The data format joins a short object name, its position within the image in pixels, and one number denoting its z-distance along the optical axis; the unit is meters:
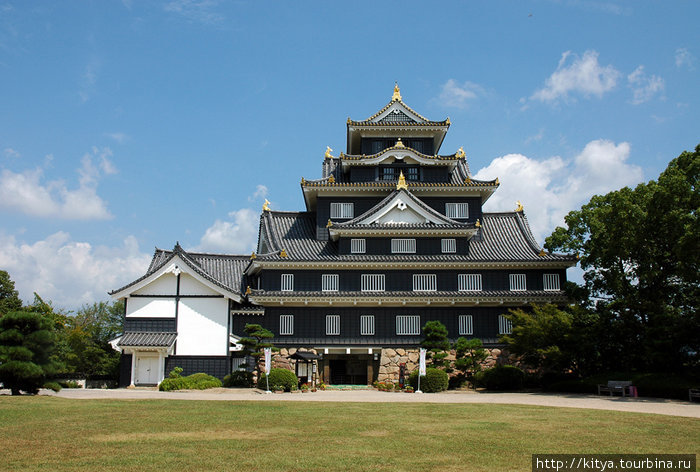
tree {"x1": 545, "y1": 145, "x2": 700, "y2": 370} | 28.27
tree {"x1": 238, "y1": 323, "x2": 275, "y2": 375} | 34.31
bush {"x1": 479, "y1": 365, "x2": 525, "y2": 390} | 34.69
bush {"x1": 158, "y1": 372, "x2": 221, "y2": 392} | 33.00
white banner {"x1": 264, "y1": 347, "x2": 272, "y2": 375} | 32.53
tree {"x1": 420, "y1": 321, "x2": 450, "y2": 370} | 35.97
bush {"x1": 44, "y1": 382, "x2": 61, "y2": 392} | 26.17
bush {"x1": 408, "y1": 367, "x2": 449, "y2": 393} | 34.12
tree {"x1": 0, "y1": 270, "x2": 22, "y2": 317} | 48.44
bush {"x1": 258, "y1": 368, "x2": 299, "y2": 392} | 32.44
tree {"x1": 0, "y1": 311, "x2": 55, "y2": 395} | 24.91
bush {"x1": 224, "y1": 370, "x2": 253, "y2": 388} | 35.50
